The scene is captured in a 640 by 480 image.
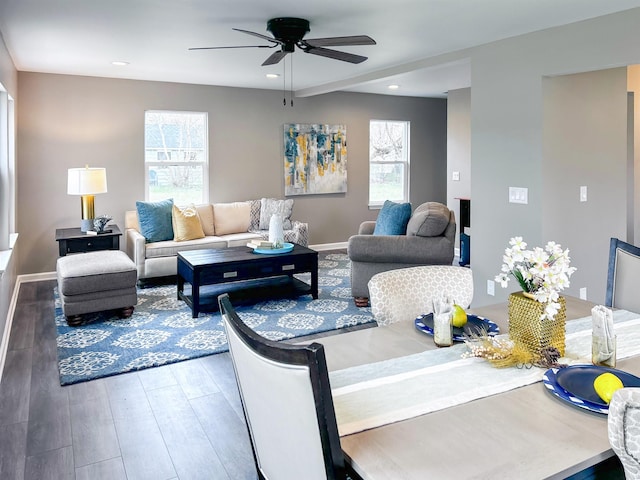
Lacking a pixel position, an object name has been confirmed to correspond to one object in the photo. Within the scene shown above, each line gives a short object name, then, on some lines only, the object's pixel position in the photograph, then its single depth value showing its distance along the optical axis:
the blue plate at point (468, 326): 1.84
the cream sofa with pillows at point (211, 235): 5.77
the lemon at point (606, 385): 1.34
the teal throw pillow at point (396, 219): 5.19
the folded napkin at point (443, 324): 1.76
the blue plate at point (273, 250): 5.01
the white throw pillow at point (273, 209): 6.95
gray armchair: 4.86
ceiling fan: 3.48
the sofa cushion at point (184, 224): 6.09
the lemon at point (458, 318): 1.89
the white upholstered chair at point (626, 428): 0.91
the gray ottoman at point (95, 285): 4.29
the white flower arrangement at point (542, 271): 1.57
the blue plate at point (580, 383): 1.33
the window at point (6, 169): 4.21
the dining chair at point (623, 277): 2.32
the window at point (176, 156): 6.76
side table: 5.37
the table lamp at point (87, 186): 5.51
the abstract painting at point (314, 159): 7.69
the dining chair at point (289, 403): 1.05
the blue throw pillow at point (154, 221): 5.99
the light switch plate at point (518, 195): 4.14
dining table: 1.08
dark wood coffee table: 4.62
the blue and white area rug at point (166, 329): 3.59
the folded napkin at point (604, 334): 1.55
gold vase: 1.60
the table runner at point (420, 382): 1.33
